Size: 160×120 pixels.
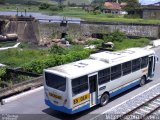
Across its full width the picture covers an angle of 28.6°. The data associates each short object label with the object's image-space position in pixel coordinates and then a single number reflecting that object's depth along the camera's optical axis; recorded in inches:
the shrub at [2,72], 871.1
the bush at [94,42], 1654.0
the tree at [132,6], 3013.3
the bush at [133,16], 2752.5
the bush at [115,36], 1670.6
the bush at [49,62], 933.2
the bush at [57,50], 1248.6
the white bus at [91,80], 601.6
